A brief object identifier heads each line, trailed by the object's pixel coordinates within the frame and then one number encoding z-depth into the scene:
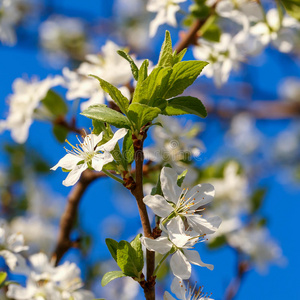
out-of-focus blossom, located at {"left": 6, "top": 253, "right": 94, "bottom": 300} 0.50
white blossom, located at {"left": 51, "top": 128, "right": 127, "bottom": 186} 0.46
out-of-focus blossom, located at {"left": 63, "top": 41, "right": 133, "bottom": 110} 0.55
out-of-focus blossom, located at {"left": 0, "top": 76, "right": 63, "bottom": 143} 0.58
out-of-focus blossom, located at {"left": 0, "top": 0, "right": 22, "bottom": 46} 0.61
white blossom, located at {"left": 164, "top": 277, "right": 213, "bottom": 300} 0.47
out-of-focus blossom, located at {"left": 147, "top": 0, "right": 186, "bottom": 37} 0.57
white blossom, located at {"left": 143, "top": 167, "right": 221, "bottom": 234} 0.46
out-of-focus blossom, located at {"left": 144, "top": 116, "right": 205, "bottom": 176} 0.56
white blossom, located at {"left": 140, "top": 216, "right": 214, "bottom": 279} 0.45
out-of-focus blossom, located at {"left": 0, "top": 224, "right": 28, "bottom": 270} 0.50
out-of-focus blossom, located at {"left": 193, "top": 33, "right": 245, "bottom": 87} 0.58
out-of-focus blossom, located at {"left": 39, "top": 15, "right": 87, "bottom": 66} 3.39
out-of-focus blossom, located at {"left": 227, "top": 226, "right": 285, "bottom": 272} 0.76
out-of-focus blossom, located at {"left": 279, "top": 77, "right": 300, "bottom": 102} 4.57
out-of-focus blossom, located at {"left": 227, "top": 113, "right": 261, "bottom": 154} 3.92
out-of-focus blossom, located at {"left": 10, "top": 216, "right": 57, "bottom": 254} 0.88
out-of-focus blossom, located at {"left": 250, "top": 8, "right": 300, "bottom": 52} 0.58
